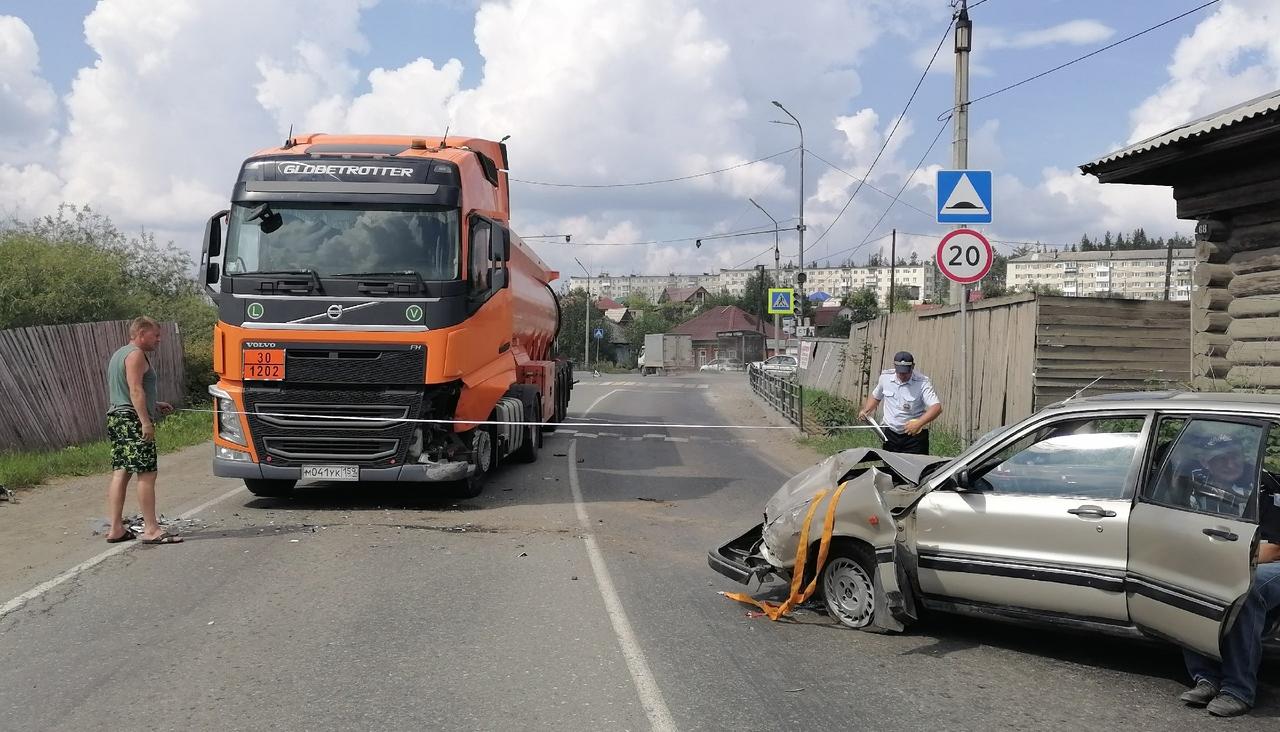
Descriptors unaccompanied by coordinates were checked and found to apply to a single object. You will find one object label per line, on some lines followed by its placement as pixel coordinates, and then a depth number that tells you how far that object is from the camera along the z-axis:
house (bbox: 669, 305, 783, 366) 98.31
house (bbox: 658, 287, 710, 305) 166.75
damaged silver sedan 4.86
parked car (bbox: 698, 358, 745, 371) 83.50
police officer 9.20
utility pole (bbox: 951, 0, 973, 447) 13.33
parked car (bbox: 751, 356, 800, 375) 41.92
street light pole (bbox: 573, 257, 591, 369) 79.76
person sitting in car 4.70
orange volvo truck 10.02
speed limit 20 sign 10.72
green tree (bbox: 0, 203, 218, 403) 21.17
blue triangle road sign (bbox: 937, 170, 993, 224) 10.95
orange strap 6.09
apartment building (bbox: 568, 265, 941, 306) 175.62
